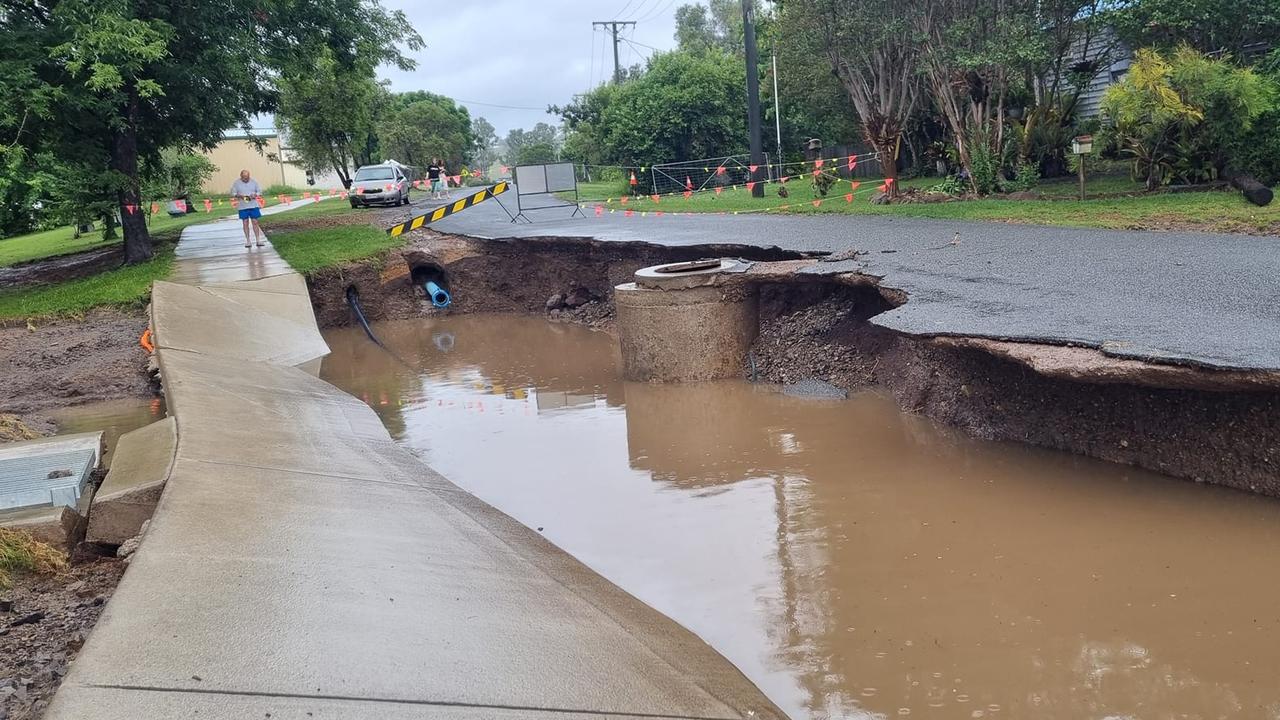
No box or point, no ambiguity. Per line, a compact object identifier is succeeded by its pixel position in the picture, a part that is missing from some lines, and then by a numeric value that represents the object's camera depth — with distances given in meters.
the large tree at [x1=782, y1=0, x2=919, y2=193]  19.62
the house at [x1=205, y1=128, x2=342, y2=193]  52.72
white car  28.83
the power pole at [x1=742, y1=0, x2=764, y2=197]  24.55
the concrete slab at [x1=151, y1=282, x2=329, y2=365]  10.70
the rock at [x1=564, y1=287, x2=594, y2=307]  16.20
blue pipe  17.66
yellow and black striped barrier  17.81
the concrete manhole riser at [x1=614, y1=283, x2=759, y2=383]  10.55
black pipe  16.40
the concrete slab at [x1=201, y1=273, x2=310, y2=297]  14.08
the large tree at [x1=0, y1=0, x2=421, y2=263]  13.19
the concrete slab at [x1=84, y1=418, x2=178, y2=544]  4.98
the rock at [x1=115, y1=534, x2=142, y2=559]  4.70
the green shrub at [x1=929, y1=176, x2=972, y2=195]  19.43
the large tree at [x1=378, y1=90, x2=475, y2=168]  58.72
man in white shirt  17.69
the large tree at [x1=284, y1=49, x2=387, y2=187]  37.72
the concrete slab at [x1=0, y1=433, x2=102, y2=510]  5.05
